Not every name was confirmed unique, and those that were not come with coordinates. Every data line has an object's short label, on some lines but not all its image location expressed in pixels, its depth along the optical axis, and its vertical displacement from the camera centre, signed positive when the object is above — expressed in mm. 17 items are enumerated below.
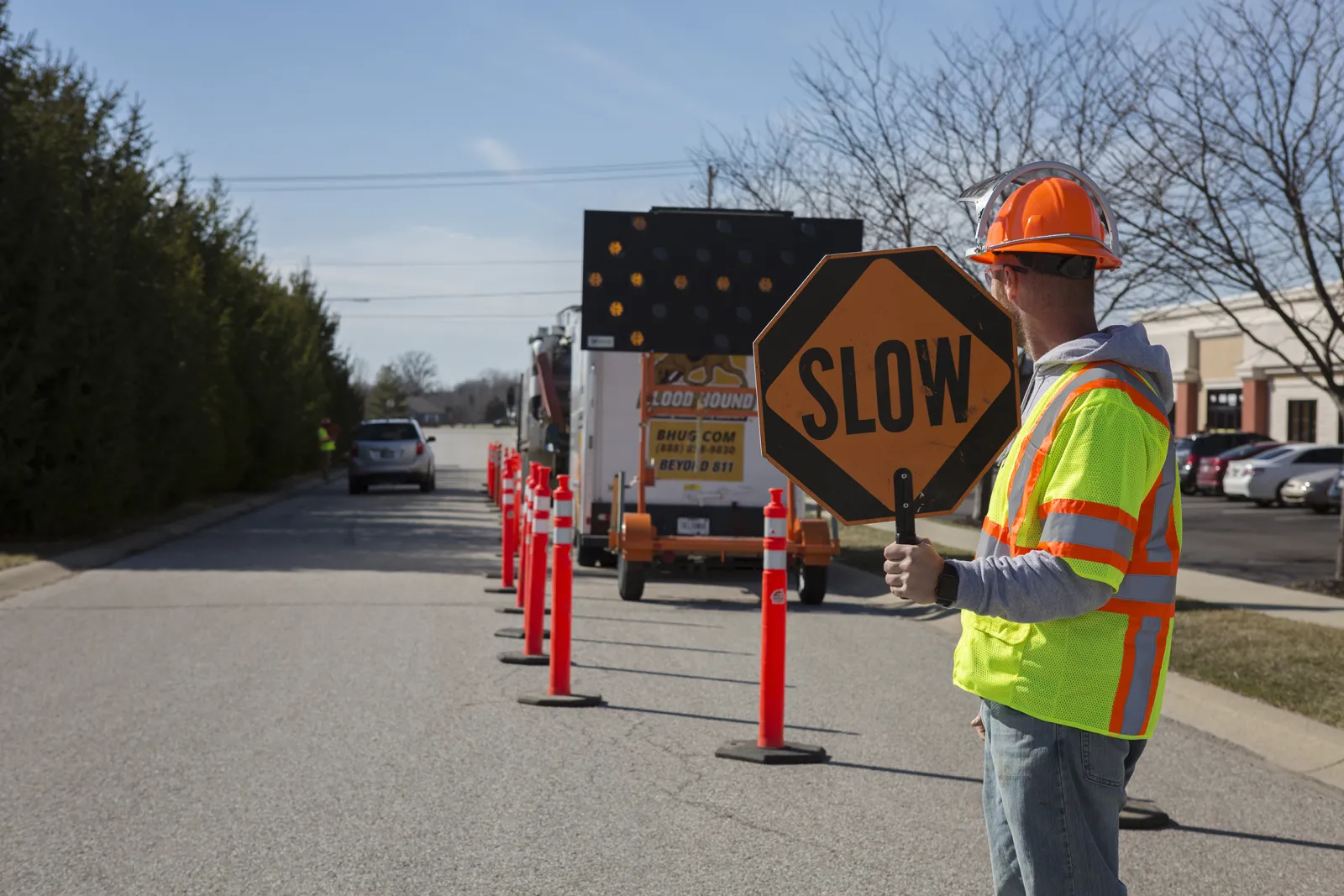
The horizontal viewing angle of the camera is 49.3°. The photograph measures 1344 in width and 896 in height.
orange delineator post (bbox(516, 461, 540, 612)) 12781 -1096
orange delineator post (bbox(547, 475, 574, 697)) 8961 -1148
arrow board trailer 13680 +516
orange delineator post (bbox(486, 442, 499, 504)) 33969 -1144
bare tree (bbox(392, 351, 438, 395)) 168625 +5962
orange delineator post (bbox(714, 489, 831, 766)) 7488 -1351
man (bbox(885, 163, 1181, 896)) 2787 -272
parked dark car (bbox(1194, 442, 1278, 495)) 39438 -734
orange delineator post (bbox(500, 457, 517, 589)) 15188 -1063
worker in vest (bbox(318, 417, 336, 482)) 45916 -672
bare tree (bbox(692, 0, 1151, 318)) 20281 +3684
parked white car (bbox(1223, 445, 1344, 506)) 35469 -665
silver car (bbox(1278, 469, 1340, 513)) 34156 -1115
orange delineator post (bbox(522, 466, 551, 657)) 10438 -1037
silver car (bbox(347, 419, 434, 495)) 36531 -795
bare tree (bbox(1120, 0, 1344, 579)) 14266 +2553
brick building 48969 +2190
